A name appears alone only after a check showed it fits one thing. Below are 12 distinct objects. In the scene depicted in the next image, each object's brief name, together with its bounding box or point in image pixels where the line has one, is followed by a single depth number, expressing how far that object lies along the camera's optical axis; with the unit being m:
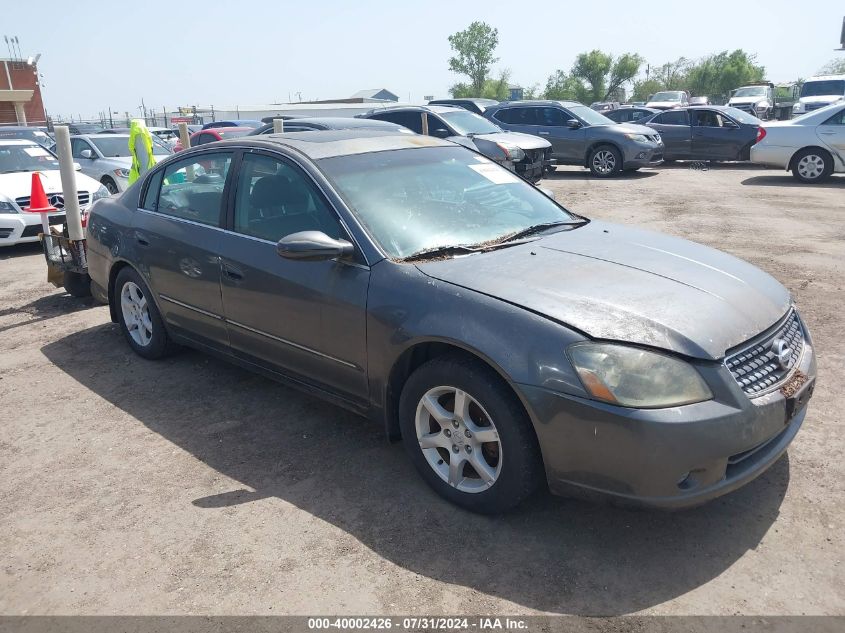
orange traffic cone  6.73
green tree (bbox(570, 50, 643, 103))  81.12
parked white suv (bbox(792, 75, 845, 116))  26.52
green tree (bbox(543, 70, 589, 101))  82.86
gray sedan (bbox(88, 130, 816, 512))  2.68
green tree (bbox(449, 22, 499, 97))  86.44
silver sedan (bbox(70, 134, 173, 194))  12.45
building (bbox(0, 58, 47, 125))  46.69
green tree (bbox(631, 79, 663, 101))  77.27
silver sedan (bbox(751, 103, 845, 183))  13.39
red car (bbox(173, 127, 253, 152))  15.23
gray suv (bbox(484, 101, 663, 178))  16.00
